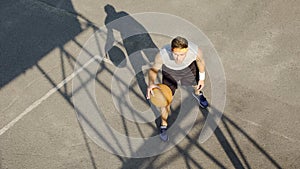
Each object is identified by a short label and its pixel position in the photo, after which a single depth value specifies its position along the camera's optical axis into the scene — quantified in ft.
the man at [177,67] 23.93
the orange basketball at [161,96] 26.03
